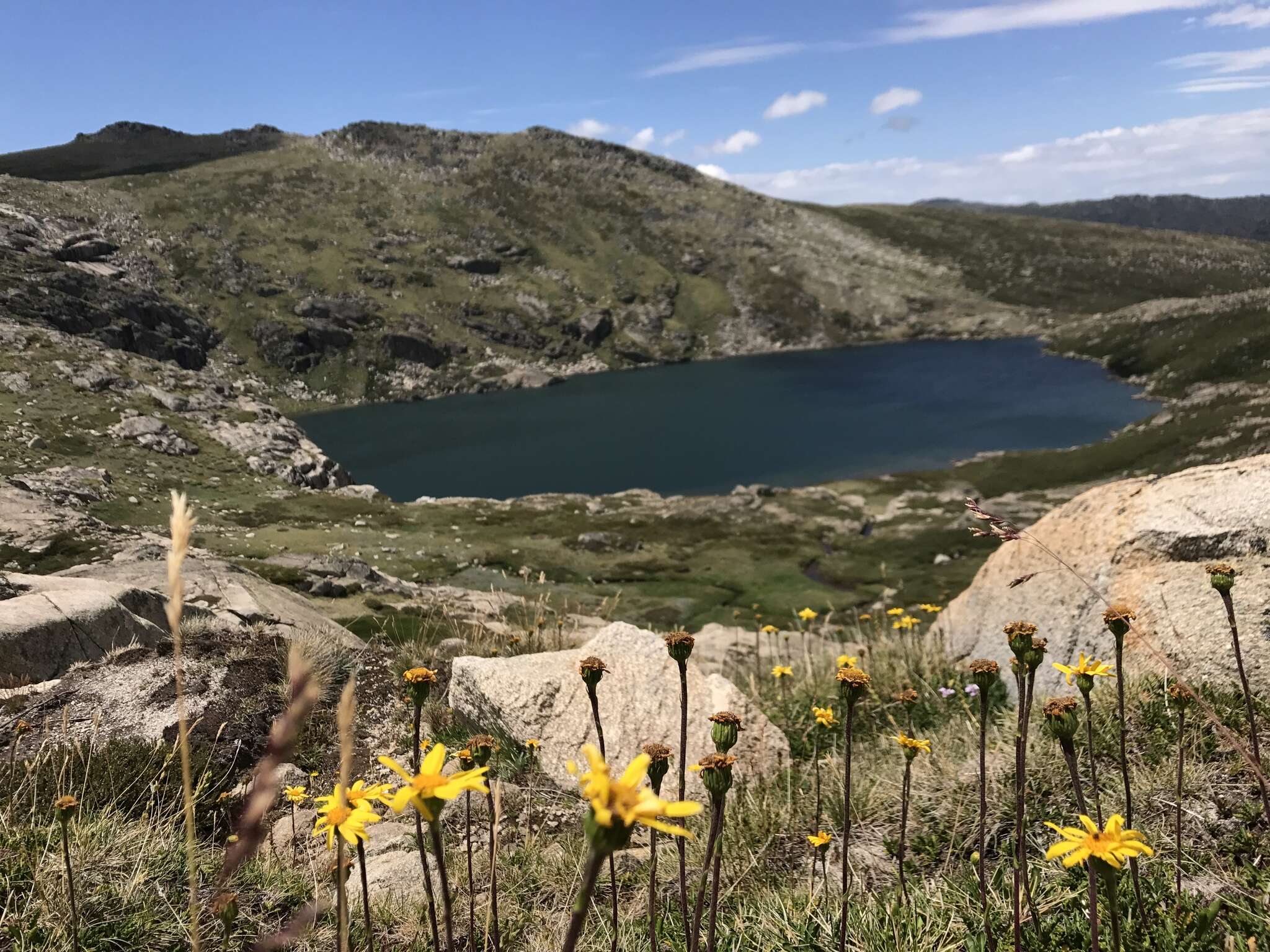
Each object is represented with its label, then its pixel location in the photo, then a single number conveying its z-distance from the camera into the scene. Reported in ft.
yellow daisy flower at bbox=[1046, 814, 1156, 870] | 7.72
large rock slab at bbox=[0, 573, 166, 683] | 29.32
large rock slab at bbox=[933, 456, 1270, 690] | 22.91
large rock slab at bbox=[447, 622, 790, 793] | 26.61
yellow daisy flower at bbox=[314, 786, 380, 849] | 7.88
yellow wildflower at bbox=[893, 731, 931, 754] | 13.01
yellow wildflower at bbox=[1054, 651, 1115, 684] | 11.97
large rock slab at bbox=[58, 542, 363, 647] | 42.09
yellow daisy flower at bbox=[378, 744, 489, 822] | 6.32
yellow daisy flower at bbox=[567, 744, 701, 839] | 4.71
